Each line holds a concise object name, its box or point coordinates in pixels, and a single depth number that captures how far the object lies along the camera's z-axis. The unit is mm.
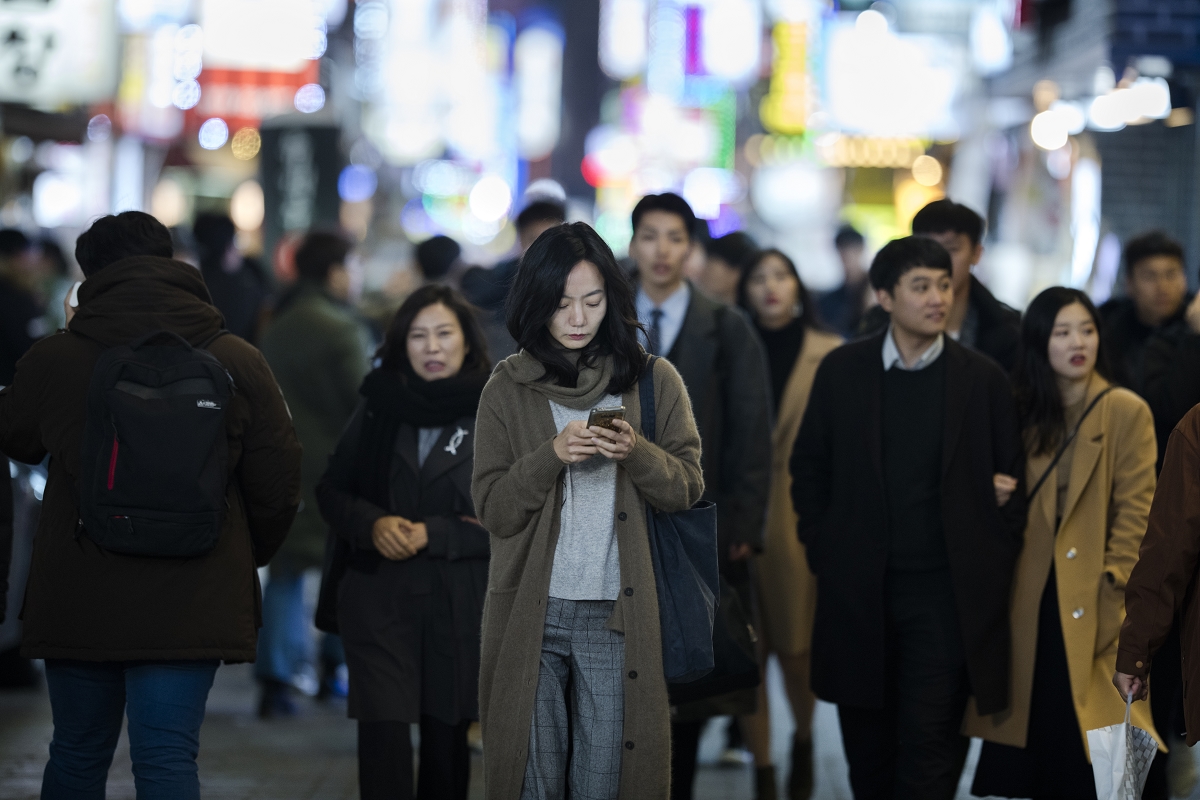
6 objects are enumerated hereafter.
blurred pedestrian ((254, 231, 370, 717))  16187
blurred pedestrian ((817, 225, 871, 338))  24656
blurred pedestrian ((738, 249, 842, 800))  13031
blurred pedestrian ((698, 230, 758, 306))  16375
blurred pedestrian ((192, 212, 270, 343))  20187
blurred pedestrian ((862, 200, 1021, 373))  12609
